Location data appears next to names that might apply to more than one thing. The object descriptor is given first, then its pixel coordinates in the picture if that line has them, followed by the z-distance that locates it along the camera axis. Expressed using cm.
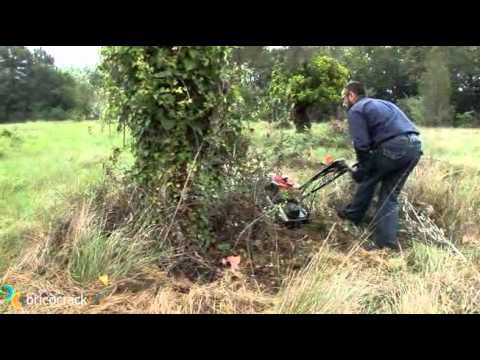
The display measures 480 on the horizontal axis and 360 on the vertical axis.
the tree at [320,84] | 1175
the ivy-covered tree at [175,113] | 406
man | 493
